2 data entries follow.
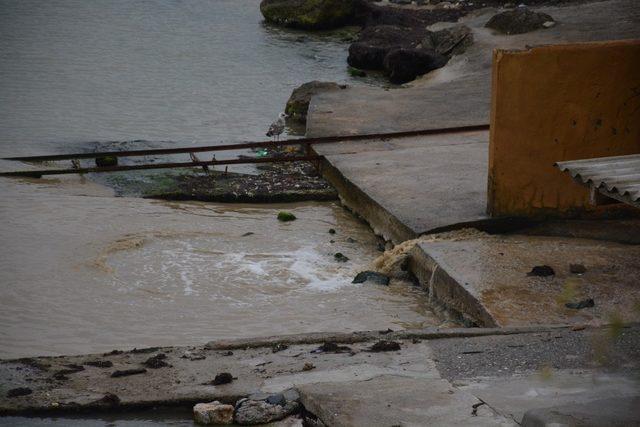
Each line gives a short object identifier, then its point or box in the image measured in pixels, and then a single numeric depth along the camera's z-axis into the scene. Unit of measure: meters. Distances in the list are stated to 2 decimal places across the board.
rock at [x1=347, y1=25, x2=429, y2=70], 37.91
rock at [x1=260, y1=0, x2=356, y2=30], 45.69
